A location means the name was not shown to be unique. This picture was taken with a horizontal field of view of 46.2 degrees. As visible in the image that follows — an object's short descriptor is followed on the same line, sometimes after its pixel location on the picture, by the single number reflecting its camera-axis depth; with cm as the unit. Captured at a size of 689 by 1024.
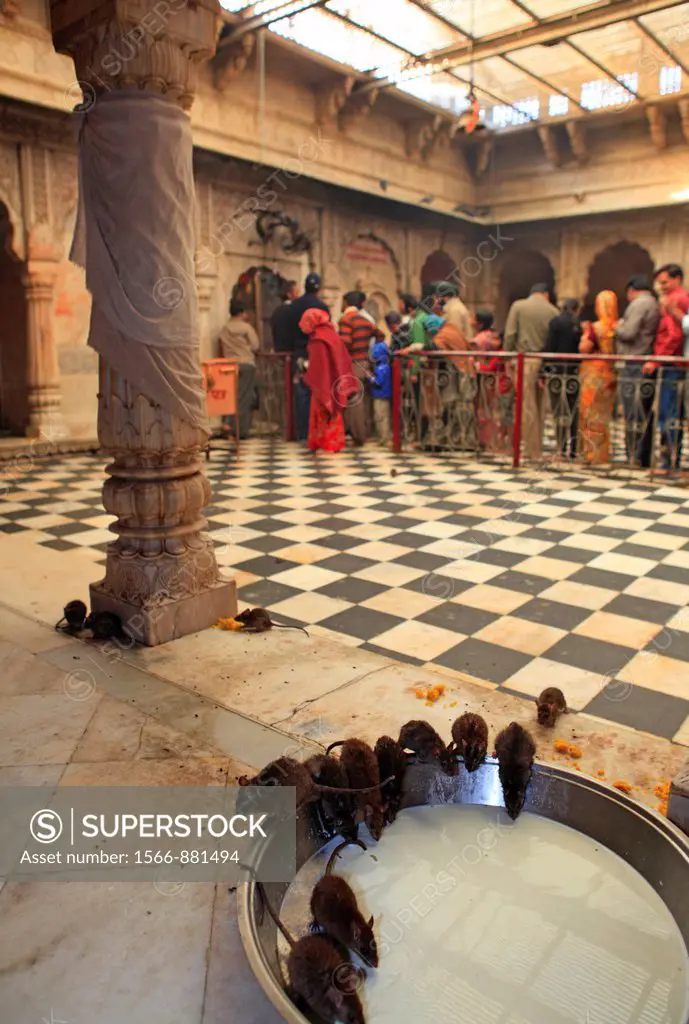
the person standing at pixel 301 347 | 922
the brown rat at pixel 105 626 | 328
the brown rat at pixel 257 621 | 345
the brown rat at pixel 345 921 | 151
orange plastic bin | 794
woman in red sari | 863
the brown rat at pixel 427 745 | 201
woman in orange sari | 762
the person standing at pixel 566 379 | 780
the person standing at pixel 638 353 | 744
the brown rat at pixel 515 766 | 192
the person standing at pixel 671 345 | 722
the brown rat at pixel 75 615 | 338
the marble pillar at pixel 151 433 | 307
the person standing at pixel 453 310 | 855
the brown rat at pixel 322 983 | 135
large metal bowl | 147
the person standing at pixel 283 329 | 961
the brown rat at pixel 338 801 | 186
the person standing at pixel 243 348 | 1023
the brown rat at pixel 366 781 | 187
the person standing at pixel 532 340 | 809
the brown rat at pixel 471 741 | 200
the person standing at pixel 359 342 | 911
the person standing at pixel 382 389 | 895
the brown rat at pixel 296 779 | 181
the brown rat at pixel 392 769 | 198
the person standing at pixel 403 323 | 886
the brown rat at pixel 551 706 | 259
